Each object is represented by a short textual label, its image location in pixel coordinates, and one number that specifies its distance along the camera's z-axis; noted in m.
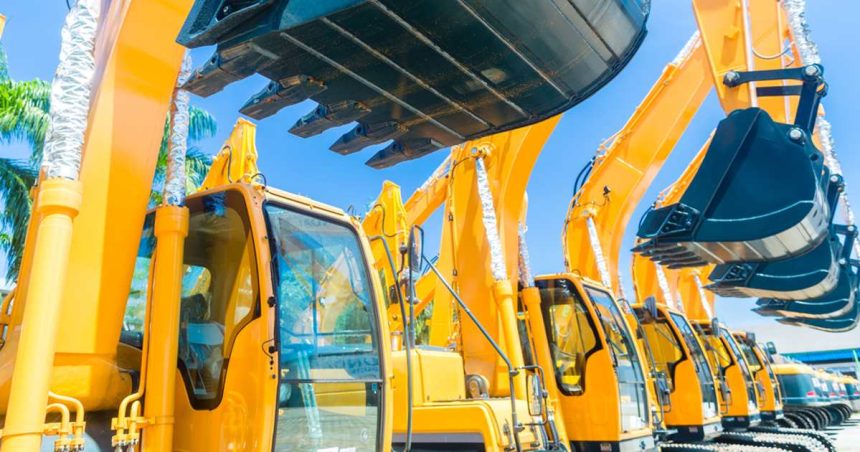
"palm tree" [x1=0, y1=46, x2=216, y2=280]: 12.74
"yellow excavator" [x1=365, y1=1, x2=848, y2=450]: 6.80
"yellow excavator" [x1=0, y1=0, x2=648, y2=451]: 2.67
